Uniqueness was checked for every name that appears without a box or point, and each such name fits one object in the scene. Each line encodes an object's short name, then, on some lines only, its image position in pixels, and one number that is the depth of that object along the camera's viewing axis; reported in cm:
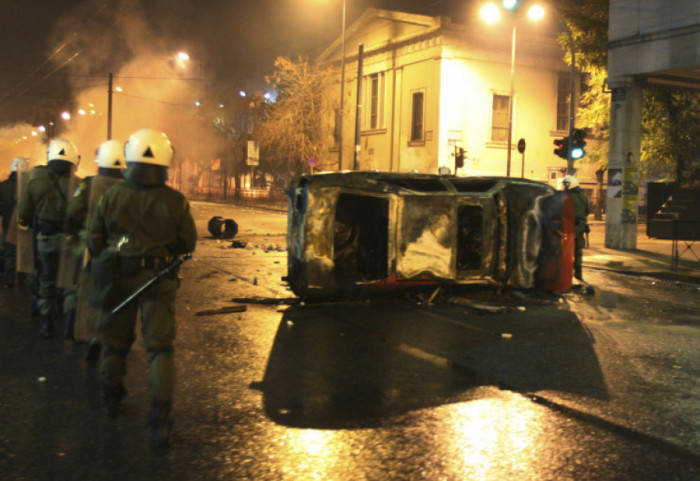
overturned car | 823
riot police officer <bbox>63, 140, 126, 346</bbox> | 514
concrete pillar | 1761
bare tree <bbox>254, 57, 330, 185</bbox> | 3994
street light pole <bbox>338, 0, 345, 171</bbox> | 2975
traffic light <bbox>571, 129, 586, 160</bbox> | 1745
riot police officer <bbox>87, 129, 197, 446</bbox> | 386
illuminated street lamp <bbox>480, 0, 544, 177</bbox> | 1879
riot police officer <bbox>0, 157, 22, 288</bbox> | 902
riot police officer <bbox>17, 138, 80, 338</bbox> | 647
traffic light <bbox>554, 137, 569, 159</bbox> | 1761
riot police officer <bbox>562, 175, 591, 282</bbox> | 1053
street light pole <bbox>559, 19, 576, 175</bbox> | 1753
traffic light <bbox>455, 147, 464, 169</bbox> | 2614
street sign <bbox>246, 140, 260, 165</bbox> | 3706
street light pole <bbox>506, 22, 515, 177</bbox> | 2903
